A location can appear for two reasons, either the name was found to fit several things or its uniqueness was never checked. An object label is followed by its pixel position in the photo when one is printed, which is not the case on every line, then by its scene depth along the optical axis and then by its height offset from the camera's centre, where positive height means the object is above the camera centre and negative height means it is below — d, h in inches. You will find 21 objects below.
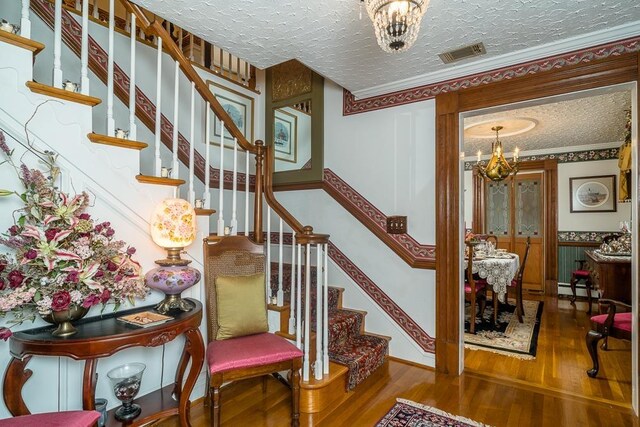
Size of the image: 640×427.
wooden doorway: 109.8 +3.2
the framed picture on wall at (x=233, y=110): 143.2 +50.9
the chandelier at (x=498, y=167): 175.9 +28.3
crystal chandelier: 58.5 +36.4
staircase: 68.8 +12.1
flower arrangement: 54.5 -6.2
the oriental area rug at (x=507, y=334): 133.2 -52.6
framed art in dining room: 220.8 +17.9
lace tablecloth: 156.3 -25.2
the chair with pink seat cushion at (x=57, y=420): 48.0 -30.1
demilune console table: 54.7 -22.7
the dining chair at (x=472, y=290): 147.9 -33.6
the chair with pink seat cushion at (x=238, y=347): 73.1 -31.1
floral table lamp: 73.4 -8.3
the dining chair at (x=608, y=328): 105.1 -35.3
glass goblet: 68.8 -35.6
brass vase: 56.9 -17.7
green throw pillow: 85.7 -23.4
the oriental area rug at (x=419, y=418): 82.3 -51.3
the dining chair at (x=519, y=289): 170.1 -36.8
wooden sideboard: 141.5 -25.5
